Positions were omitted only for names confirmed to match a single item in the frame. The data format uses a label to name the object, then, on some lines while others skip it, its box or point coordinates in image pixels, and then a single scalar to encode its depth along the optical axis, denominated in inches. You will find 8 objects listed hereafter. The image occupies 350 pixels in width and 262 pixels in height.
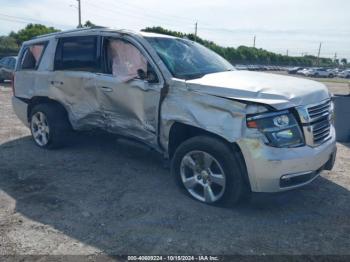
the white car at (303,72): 2380.4
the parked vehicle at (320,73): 2297.5
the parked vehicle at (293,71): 2571.4
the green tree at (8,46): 1501.0
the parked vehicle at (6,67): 684.1
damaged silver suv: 135.2
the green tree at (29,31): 1818.4
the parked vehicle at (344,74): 2298.6
